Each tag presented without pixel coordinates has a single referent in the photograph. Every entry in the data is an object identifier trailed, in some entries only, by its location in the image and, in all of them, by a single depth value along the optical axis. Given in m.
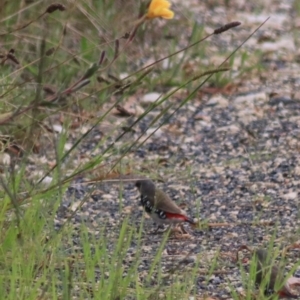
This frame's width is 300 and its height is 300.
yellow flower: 6.10
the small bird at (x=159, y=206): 9.11
